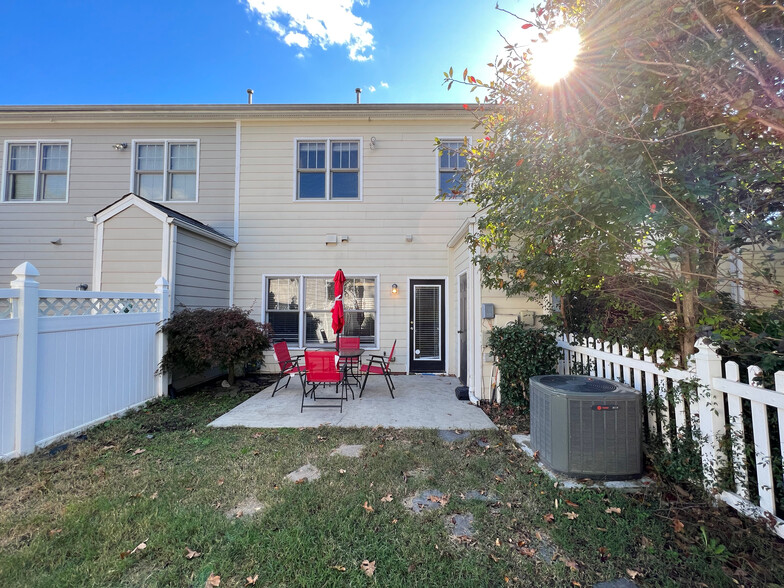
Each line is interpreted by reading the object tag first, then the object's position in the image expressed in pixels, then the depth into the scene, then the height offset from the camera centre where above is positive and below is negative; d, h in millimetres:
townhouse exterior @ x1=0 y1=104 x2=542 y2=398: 7656 +2687
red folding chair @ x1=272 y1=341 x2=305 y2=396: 5941 -969
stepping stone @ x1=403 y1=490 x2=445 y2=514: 2520 -1546
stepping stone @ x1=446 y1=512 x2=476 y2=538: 2230 -1546
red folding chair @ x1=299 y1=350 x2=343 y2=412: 4988 -914
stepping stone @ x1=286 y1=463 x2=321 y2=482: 2969 -1554
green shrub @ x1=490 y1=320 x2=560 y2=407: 4504 -672
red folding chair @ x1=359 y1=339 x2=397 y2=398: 6909 -1307
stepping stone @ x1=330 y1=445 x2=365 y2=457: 3492 -1557
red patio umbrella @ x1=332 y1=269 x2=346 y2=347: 5809 -90
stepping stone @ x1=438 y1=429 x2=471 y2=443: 3908 -1557
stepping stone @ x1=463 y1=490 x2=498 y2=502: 2632 -1540
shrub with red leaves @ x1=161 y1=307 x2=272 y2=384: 5527 -547
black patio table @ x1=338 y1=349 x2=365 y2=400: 5604 -816
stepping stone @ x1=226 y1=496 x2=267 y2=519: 2432 -1544
